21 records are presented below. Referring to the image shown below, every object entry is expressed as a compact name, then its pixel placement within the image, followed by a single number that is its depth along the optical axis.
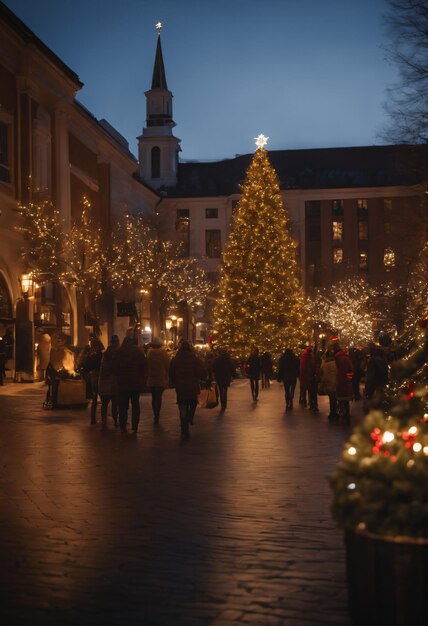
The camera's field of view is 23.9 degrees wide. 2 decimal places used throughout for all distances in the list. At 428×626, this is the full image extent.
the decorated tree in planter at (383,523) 5.39
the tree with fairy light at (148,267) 47.38
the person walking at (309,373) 25.66
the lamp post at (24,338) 35.16
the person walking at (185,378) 18.28
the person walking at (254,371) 30.00
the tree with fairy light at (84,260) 38.72
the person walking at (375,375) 20.44
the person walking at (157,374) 20.25
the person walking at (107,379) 19.44
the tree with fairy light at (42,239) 36.75
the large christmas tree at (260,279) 46.78
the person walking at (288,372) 26.19
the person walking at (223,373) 25.58
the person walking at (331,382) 22.14
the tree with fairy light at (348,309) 63.19
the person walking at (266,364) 38.50
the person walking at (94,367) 22.64
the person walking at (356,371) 29.02
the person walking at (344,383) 21.14
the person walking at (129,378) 18.75
